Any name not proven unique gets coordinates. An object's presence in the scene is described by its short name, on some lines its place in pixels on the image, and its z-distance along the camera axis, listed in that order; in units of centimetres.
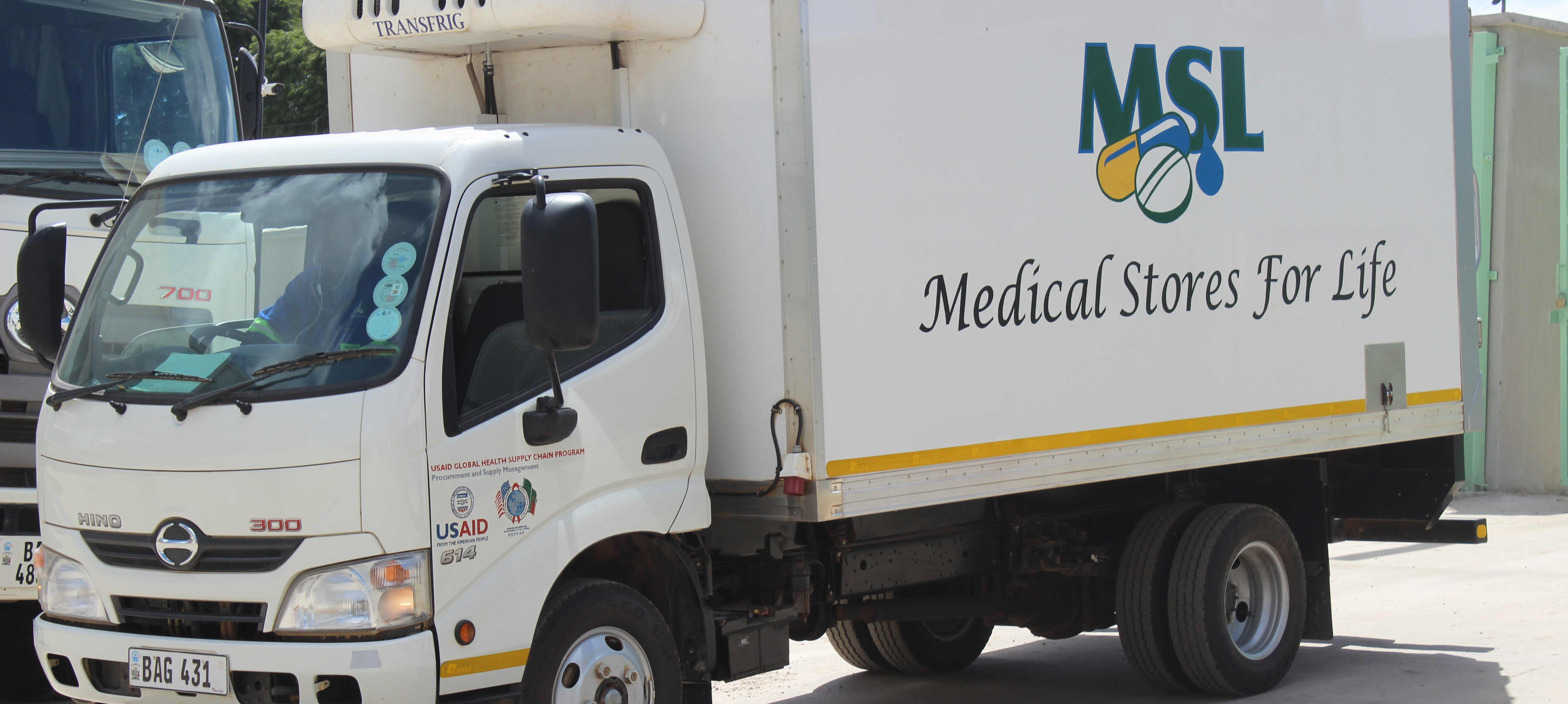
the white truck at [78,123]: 644
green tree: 2289
